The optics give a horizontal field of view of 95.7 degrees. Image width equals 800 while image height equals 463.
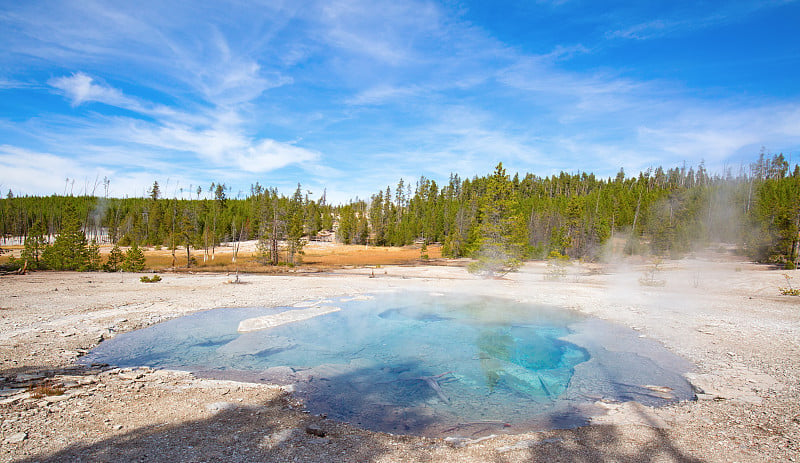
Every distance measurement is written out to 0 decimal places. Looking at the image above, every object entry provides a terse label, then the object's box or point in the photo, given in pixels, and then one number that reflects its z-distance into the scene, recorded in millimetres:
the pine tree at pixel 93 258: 35500
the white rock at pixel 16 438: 5668
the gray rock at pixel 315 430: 6481
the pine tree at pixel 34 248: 32619
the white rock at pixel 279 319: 15333
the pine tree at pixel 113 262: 36625
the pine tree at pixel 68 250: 33375
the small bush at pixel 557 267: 32000
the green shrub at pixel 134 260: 36312
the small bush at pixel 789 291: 22112
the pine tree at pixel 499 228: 30656
